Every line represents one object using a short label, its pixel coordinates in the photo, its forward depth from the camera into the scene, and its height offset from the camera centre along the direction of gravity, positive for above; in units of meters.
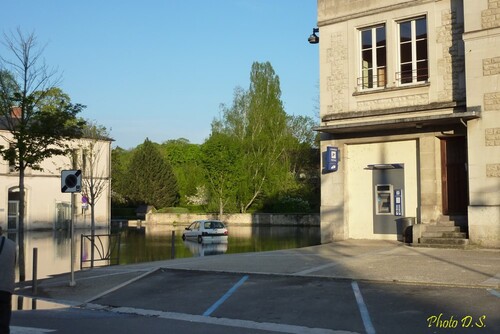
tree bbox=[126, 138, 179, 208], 69.75 +1.54
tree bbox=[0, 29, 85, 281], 17.12 +2.17
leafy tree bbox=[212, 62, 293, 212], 61.50 +6.40
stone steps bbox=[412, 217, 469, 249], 17.50 -1.47
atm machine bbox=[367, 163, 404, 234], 20.39 -0.19
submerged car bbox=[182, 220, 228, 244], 33.25 -2.40
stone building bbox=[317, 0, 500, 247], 17.41 +2.48
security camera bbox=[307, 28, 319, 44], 23.06 +6.21
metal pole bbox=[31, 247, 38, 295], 12.30 -1.90
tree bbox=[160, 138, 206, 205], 74.50 +4.15
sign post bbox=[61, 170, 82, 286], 12.74 +0.23
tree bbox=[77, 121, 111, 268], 49.58 +3.11
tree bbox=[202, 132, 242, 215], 59.62 +2.33
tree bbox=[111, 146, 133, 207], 73.12 +1.23
